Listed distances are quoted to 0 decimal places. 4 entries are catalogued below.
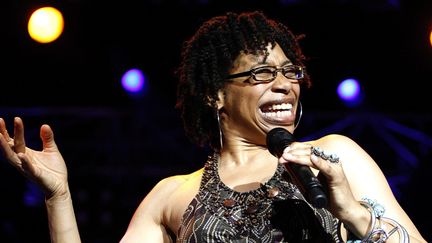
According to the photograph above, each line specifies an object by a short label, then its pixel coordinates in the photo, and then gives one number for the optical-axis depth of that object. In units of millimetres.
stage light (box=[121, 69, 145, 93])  12539
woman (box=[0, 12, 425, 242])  5113
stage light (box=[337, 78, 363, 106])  12375
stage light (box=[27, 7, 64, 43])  11398
